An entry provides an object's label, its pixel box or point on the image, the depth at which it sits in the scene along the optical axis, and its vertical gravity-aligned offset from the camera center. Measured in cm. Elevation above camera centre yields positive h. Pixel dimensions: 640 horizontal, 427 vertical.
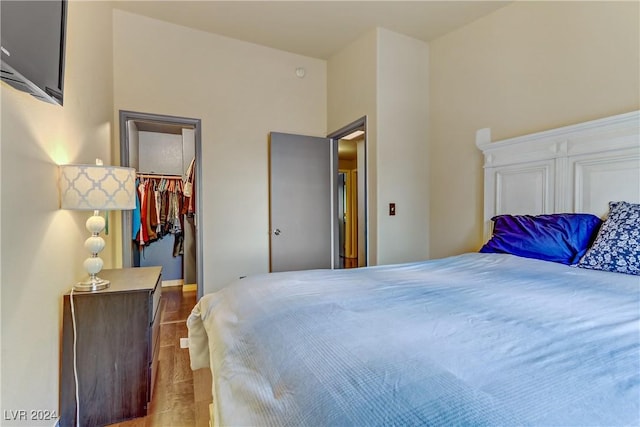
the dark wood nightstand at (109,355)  154 -72
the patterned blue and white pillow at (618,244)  153 -18
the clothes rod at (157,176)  452 +54
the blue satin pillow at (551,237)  183 -17
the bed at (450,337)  58 -34
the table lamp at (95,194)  150 +10
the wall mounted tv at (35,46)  94 +58
